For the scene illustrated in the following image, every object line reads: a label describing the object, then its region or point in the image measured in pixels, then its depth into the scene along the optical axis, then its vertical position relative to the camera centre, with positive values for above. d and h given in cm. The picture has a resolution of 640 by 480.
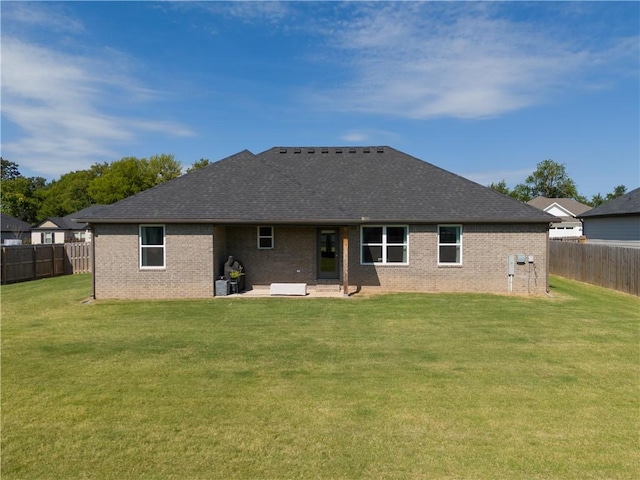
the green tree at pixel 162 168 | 6712 +1182
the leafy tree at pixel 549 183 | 7969 +996
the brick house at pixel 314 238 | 1454 -5
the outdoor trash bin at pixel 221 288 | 1449 -180
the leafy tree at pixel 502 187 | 8174 +949
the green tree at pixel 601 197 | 8281 +731
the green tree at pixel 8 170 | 9475 +1658
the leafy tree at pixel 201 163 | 6338 +1169
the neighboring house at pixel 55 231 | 5381 +109
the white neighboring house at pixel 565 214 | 4844 +239
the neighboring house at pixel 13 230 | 4947 +123
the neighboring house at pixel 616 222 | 2184 +66
